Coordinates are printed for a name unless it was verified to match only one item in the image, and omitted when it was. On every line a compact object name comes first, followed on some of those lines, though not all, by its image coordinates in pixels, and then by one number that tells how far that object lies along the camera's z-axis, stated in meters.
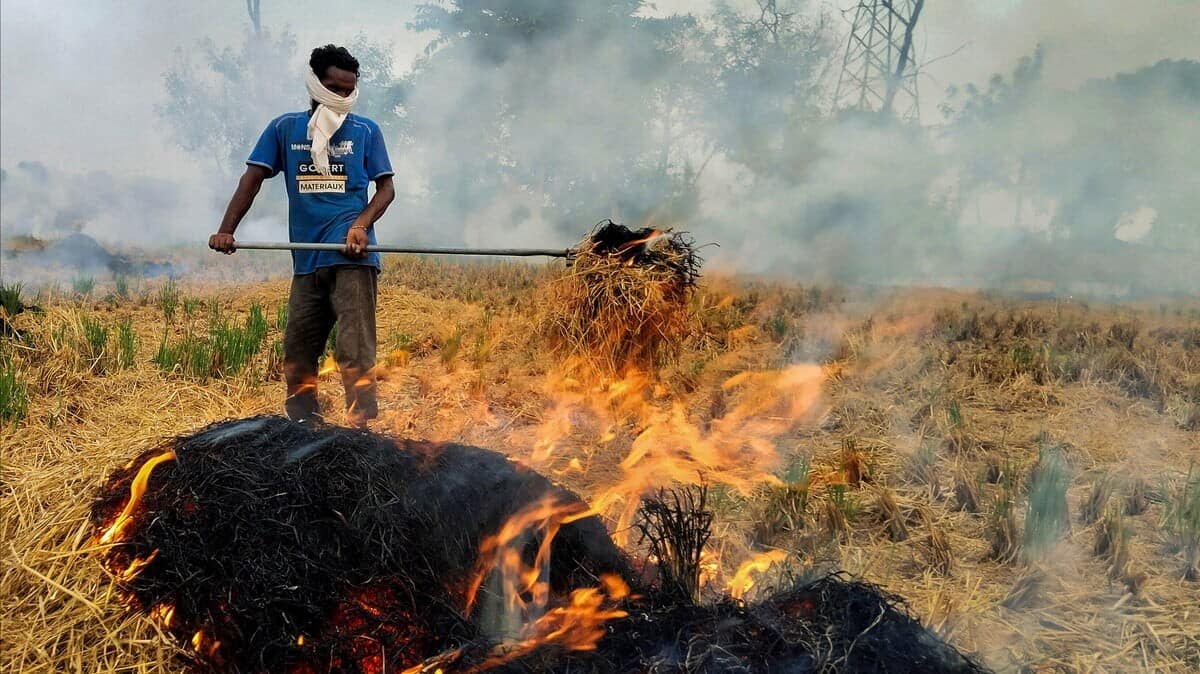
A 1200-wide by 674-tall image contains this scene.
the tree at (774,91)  10.58
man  3.77
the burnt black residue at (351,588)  1.90
